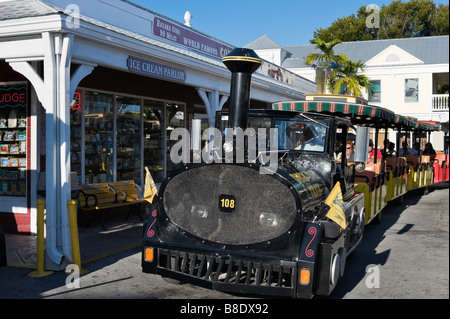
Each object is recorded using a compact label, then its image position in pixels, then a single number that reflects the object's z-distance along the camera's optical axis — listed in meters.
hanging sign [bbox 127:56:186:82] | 7.87
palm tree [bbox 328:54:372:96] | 27.31
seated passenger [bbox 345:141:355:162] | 6.64
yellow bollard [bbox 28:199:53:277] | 5.79
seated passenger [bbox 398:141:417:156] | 14.06
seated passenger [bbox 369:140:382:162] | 10.55
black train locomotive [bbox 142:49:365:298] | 4.37
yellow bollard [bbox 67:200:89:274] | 5.97
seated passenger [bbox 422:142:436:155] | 16.23
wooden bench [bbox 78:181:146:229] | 8.52
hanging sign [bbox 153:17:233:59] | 10.07
